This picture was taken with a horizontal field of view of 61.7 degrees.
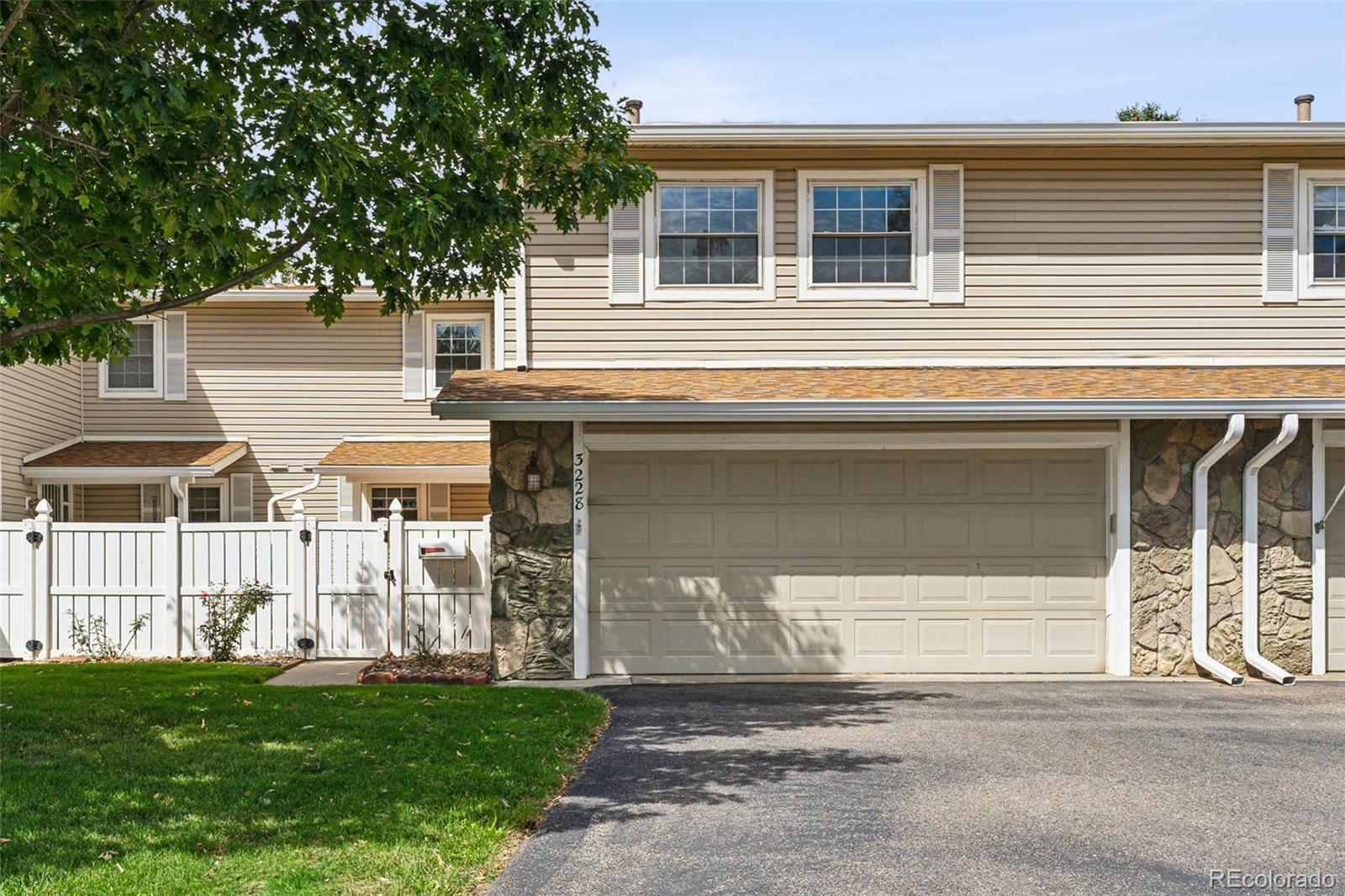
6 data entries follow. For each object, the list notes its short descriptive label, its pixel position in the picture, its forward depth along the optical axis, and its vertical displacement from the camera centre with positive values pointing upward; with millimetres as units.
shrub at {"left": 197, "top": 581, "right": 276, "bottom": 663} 11766 -1933
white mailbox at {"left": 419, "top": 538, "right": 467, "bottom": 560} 11609 -1219
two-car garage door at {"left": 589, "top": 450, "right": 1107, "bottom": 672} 10461 -1137
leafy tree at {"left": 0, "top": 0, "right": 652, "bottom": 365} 6500 +1808
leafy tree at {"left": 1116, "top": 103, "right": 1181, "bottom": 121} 26203 +7623
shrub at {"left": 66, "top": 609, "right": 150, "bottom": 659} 11883 -2211
